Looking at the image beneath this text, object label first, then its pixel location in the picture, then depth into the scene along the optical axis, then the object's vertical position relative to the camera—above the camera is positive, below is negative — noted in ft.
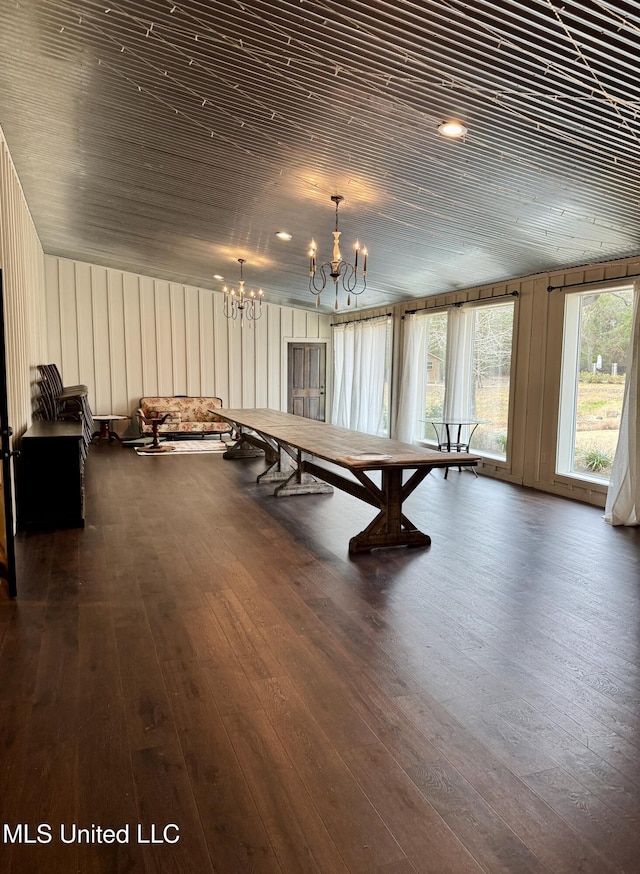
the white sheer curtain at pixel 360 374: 32.65 +0.11
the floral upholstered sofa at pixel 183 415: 33.04 -2.42
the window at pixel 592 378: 18.81 +0.03
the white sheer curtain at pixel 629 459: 16.31 -2.23
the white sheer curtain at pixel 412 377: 28.89 -0.02
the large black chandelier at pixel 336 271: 14.84 +4.41
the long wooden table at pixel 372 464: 13.17 -1.95
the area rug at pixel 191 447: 28.76 -3.78
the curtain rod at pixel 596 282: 17.59 +3.11
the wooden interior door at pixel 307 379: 38.73 -0.27
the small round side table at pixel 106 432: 32.78 -3.37
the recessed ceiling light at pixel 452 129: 10.85 +4.66
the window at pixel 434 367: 28.22 +0.49
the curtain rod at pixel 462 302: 22.36 +3.19
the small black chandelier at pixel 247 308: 35.45 +4.06
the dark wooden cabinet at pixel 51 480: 15.02 -2.81
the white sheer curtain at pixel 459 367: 25.17 +0.44
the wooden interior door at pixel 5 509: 10.24 -2.63
